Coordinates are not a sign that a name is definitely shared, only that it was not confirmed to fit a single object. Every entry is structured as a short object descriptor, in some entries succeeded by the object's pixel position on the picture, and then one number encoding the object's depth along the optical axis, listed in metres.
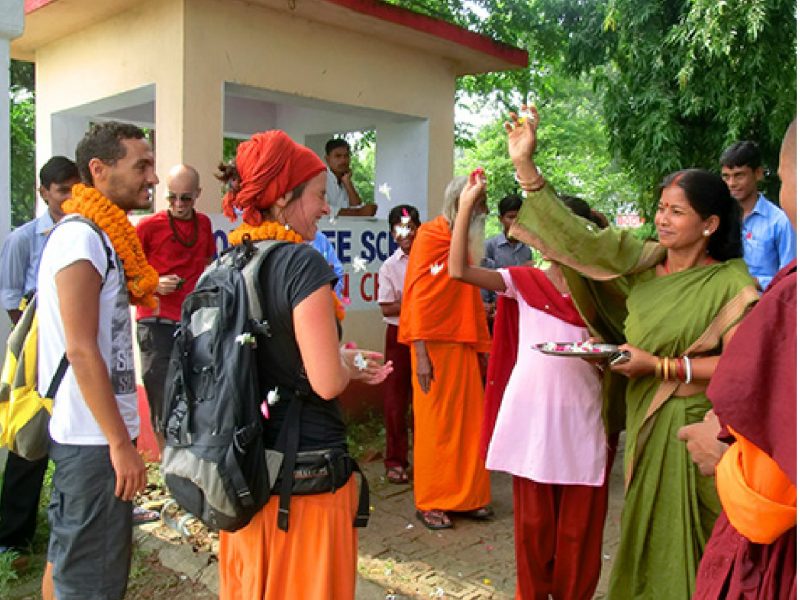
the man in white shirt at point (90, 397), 2.22
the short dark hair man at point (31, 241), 4.22
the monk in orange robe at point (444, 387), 4.42
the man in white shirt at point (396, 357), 5.36
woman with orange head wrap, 2.05
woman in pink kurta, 3.20
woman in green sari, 2.62
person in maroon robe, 1.39
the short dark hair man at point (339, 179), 6.61
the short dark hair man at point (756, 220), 4.76
